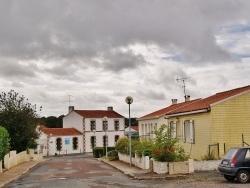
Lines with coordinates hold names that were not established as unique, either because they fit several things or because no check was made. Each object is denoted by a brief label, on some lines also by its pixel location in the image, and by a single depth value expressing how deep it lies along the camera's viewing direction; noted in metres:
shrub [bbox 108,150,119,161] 29.06
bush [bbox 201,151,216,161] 17.40
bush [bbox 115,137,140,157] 22.90
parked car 13.07
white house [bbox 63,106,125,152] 60.31
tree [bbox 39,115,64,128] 87.60
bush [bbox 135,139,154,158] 18.97
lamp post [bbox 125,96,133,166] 20.40
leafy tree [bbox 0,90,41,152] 30.13
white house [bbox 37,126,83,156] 55.88
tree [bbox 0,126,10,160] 18.93
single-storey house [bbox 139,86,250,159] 18.61
